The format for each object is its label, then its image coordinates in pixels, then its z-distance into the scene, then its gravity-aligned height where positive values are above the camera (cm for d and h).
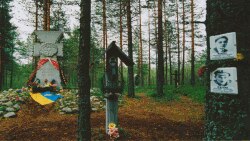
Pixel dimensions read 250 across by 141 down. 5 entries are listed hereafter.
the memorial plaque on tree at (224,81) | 292 -4
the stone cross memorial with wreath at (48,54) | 1441 +140
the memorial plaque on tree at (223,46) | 295 +37
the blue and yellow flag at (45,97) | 1163 -93
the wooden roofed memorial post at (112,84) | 693 -18
